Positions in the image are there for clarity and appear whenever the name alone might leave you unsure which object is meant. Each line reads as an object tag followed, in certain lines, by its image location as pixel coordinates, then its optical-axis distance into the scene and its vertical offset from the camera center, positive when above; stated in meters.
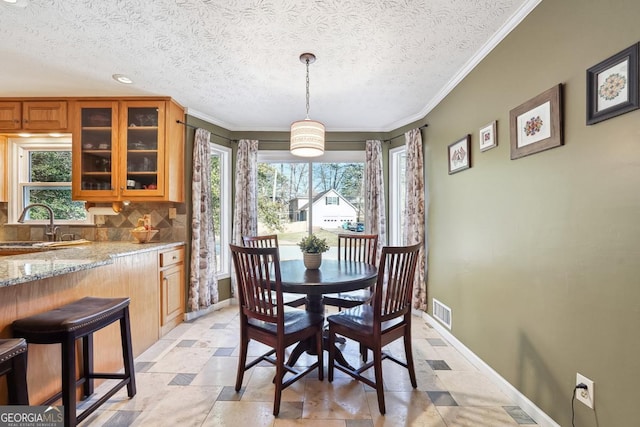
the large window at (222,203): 3.93 +0.16
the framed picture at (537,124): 1.51 +0.52
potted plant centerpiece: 2.39 -0.32
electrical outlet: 1.35 -0.87
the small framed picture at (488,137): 2.07 +0.58
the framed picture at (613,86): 1.15 +0.55
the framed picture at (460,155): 2.43 +0.54
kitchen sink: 2.69 -0.33
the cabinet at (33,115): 3.03 +1.06
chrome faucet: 3.06 -0.18
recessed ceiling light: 2.58 +1.27
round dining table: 1.91 -0.47
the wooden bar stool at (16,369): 1.19 -0.67
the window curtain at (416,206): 3.35 +0.09
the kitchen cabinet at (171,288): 2.94 -0.81
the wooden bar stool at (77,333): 1.43 -0.63
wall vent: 2.81 -1.03
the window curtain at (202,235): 3.35 -0.26
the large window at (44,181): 3.35 +0.40
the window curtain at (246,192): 3.85 +0.30
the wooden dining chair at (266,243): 2.62 -0.28
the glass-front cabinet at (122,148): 3.06 +0.72
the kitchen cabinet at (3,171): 3.28 +0.51
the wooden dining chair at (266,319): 1.78 -0.74
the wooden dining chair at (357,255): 2.55 -0.45
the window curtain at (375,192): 3.89 +0.30
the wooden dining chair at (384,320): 1.79 -0.73
